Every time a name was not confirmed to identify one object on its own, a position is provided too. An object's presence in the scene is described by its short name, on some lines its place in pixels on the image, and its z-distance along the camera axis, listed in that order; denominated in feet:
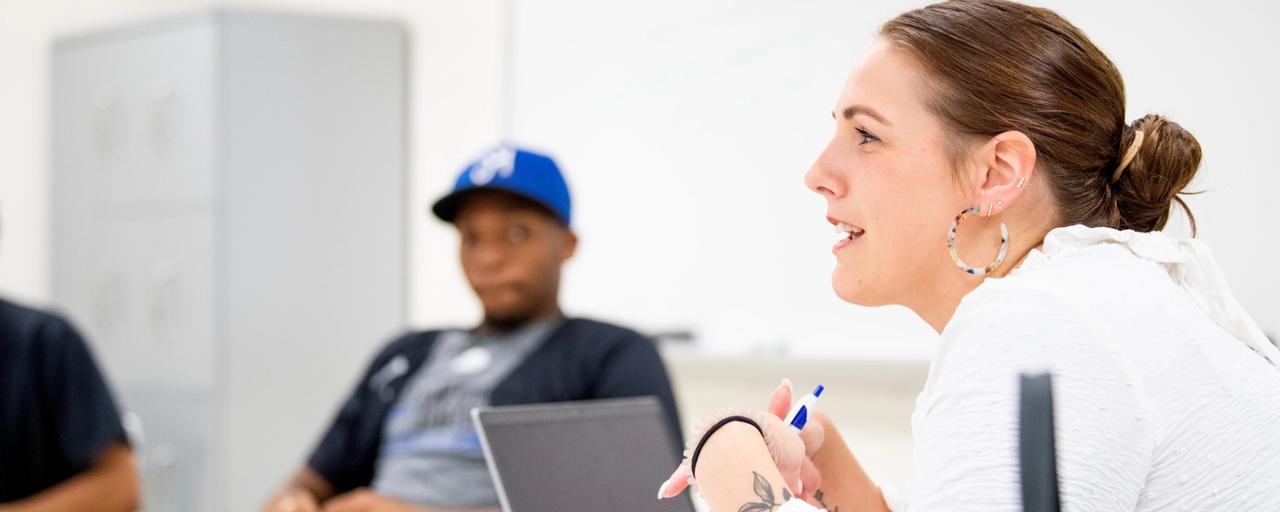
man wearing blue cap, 6.64
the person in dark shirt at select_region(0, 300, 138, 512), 6.50
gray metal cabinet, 11.44
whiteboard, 6.35
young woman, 2.64
